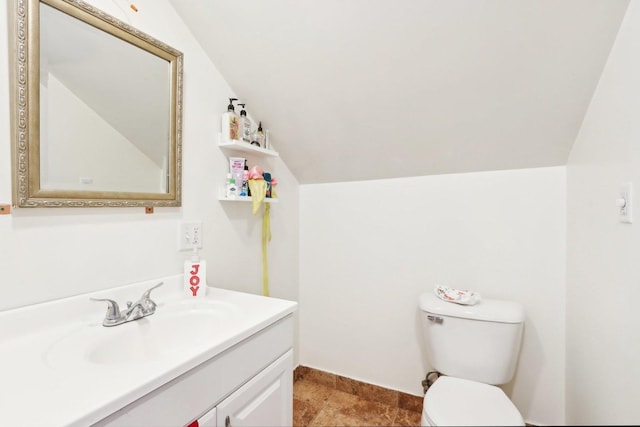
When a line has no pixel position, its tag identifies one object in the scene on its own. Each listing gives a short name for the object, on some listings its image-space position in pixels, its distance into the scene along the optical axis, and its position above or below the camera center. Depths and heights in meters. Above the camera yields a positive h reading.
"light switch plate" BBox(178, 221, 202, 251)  1.25 -0.11
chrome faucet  0.93 -0.33
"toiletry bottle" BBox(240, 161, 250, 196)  1.46 +0.12
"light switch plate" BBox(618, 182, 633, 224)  0.88 +0.02
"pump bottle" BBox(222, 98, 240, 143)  1.41 +0.38
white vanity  0.57 -0.36
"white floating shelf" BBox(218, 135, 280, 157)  1.41 +0.29
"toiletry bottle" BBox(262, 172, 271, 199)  1.57 +0.14
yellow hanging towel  1.72 -0.18
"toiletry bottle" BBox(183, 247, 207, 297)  1.20 -0.28
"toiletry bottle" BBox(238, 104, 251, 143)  1.53 +0.41
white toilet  1.18 -0.62
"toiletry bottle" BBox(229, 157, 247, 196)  1.44 +0.19
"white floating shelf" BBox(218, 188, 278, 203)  1.41 +0.05
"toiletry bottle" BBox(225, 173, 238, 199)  1.42 +0.09
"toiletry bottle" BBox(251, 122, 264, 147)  1.57 +0.37
